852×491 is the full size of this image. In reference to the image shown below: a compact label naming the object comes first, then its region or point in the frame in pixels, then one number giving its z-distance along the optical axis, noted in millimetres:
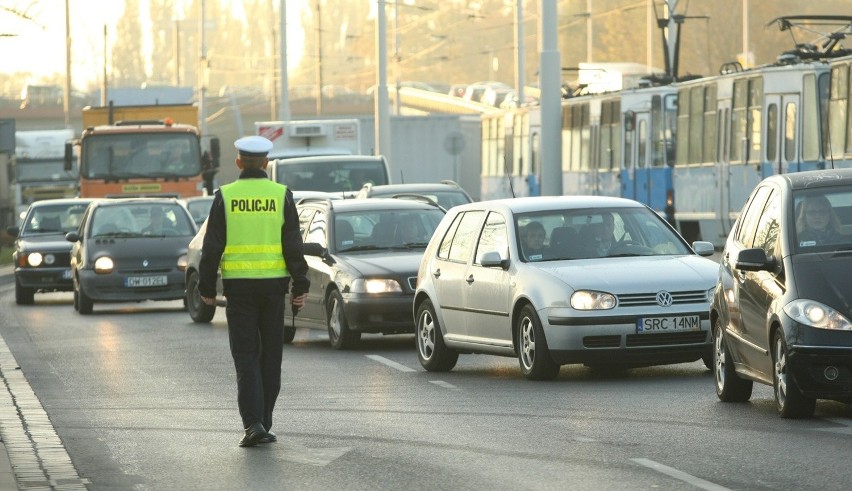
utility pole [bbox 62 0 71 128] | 111812
